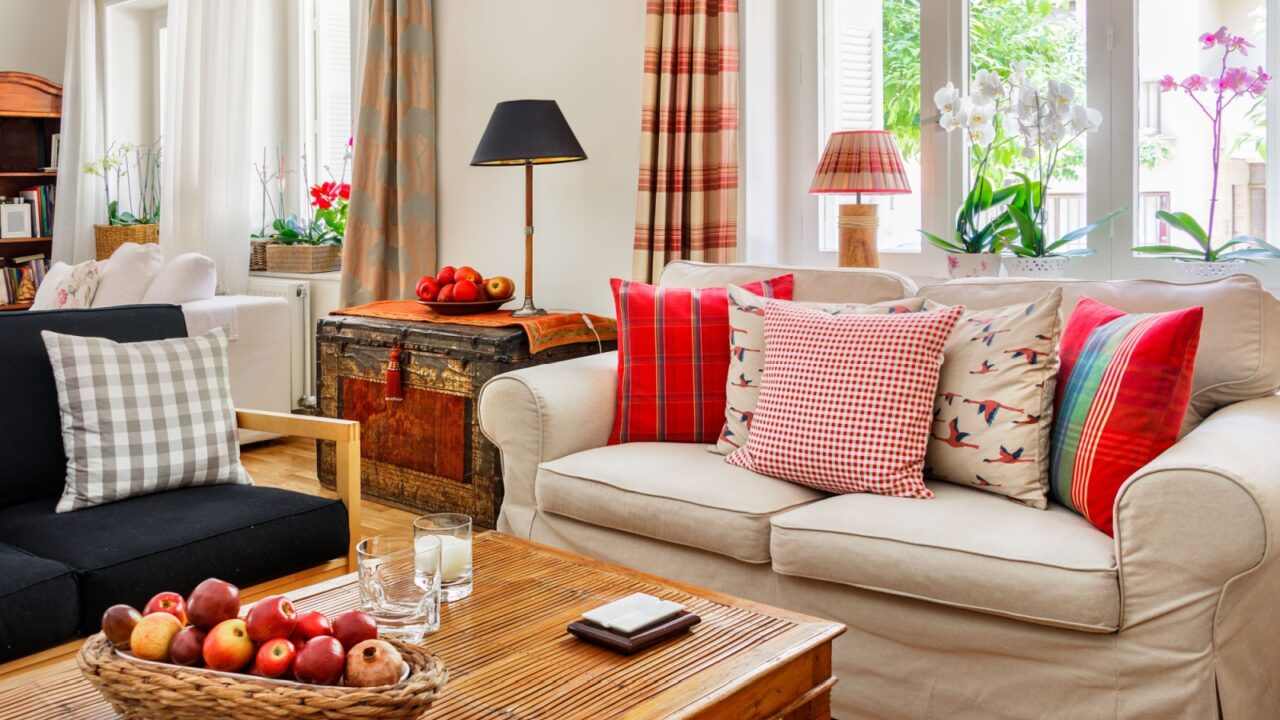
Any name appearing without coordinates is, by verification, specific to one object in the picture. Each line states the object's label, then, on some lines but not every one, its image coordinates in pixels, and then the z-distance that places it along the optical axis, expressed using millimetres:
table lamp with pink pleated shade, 3166
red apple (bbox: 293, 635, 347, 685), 1250
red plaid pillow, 2854
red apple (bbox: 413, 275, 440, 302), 3791
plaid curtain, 3639
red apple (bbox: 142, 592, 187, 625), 1358
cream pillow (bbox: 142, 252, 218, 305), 4629
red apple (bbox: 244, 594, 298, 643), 1289
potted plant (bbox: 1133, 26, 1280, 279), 2682
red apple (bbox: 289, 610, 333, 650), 1314
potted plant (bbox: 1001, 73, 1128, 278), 2906
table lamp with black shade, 3643
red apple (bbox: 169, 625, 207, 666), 1280
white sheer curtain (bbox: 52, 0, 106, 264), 6371
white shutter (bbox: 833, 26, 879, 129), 3670
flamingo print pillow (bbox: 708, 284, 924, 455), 2689
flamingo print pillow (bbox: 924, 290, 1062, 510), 2229
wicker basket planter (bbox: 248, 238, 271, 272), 5703
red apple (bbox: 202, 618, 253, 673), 1265
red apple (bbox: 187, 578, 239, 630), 1306
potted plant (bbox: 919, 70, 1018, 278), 2994
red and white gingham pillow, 2314
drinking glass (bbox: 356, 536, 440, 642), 1622
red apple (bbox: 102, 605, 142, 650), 1307
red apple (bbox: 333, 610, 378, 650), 1323
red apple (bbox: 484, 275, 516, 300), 3828
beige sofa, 1798
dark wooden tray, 1577
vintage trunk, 3498
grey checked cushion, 2385
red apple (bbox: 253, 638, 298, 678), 1257
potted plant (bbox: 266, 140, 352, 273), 5309
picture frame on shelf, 6414
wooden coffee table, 1417
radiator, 5227
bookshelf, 6344
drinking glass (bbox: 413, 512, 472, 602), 1773
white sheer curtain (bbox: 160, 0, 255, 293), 5492
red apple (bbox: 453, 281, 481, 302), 3752
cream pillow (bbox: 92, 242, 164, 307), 4613
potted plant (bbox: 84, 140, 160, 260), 6273
